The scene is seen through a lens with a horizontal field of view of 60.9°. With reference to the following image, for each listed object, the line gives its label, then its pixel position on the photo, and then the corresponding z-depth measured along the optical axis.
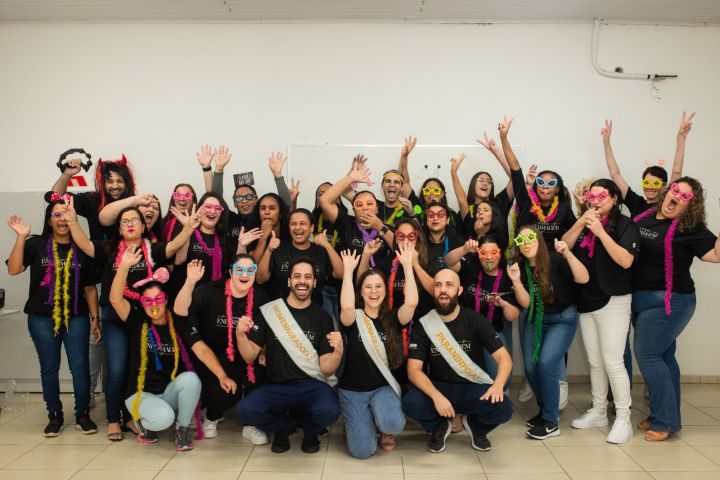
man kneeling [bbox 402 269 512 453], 3.46
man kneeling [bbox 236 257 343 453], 3.50
